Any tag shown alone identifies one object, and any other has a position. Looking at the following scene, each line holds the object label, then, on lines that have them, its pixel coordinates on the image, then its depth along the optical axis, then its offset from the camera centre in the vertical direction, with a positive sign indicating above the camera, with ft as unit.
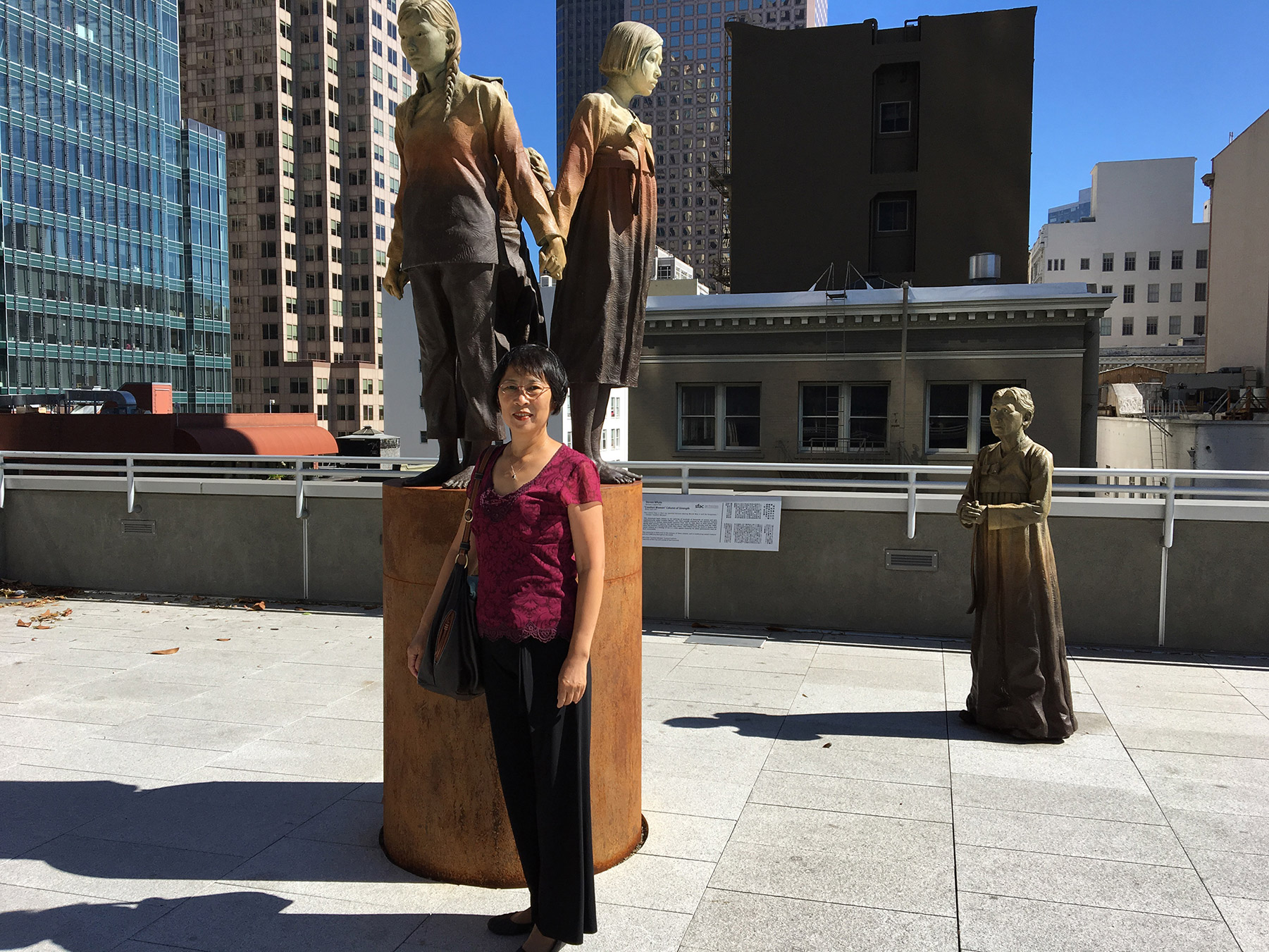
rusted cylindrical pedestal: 14.67 -5.06
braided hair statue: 15.49 +3.67
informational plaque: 34.40 -3.69
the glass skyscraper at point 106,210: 248.93 +59.60
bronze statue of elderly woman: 21.67 -3.88
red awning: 65.98 -1.97
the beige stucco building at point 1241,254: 172.35 +34.06
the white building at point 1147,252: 299.38 +57.11
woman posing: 11.85 -2.55
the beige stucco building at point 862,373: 59.77 +3.47
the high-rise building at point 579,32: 483.10 +200.03
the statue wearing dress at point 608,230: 16.74 +3.48
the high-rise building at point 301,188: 351.46 +86.92
